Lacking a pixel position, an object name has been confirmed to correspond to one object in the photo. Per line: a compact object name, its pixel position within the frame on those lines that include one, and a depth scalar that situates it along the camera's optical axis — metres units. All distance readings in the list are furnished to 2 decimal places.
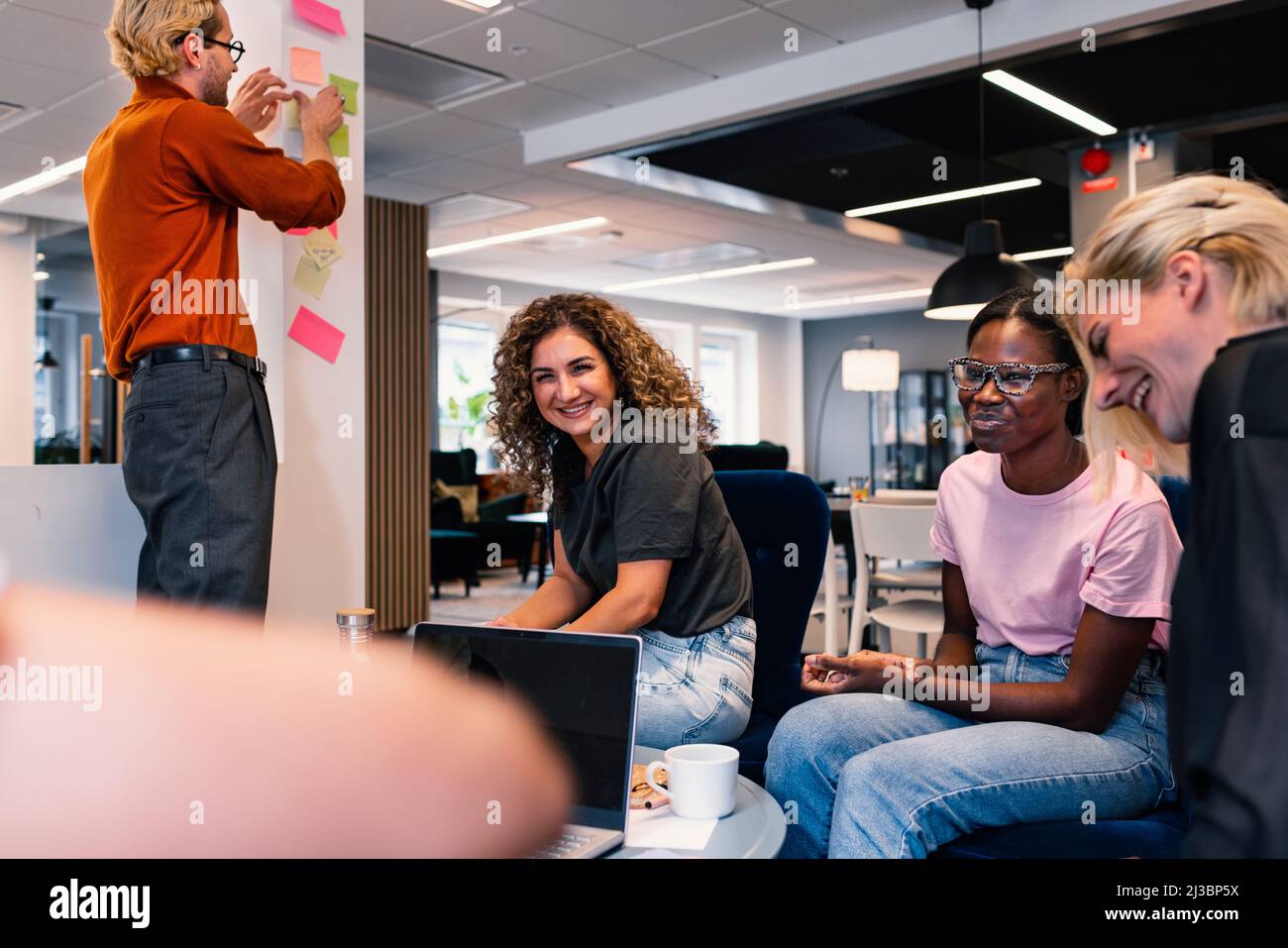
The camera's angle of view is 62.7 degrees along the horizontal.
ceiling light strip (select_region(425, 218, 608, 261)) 7.80
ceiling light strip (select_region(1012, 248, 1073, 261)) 9.41
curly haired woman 1.72
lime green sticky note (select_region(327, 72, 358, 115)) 2.46
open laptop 1.07
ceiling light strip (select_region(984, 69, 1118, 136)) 5.08
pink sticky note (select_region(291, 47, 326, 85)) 2.37
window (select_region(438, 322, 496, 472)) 10.47
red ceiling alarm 5.73
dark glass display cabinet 12.48
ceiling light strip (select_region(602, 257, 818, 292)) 9.62
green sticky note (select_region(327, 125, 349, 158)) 2.45
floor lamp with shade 6.87
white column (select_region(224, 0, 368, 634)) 2.29
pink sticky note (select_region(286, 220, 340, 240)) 2.35
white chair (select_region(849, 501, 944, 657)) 3.72
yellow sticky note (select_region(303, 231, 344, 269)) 2.39
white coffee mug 1.14
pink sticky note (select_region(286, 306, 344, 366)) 2.37
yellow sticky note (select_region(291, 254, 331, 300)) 2.37
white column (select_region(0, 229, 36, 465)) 7.88
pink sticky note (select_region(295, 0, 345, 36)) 2.38
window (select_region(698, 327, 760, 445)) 13.40
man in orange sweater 1.84
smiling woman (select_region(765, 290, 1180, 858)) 1.38
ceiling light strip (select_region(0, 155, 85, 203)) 6.37
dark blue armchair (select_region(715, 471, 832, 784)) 2.15
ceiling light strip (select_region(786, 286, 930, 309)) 11.54
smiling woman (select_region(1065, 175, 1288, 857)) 0.75
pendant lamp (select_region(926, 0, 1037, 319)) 4.80
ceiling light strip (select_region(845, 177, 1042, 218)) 7.15
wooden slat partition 6.43
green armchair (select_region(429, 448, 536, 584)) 7.83
